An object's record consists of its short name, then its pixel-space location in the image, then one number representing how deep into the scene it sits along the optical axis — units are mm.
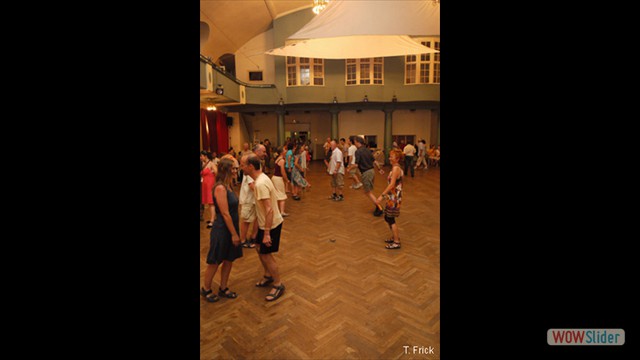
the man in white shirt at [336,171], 8266
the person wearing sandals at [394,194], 4757
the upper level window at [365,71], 17781
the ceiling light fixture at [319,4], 6909
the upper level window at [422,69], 17531
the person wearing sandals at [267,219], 3275
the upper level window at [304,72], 17781
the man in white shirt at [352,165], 8785
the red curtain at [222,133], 16391
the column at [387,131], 18406
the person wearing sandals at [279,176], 6055
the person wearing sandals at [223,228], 3283
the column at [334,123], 18297
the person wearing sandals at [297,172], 8332
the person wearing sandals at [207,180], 6247
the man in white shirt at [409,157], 12367
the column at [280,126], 18109
